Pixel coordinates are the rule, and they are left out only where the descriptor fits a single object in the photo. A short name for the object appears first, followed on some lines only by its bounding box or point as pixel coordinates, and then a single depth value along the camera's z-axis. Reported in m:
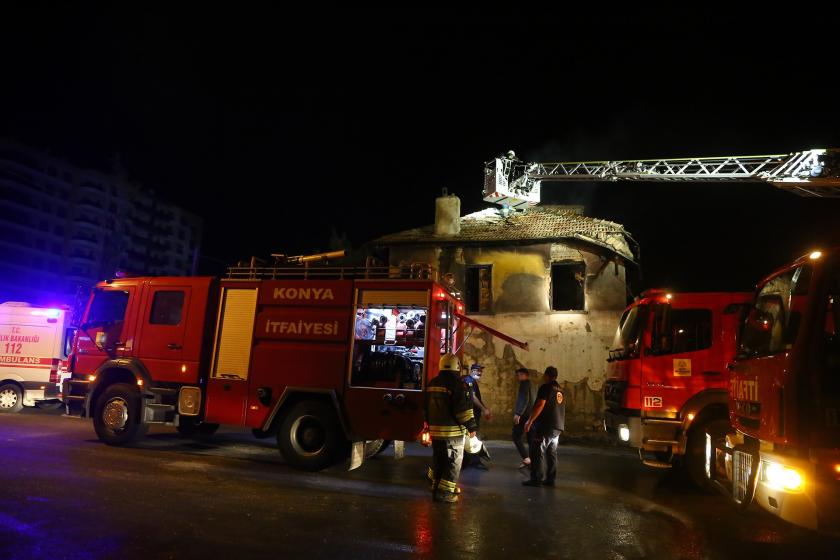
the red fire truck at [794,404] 3.84
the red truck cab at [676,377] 7.52
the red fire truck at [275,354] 7.83
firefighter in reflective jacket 6.39
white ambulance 13.18
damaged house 15.33
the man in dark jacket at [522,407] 8.77
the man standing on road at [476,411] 8.73
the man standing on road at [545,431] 7.46
